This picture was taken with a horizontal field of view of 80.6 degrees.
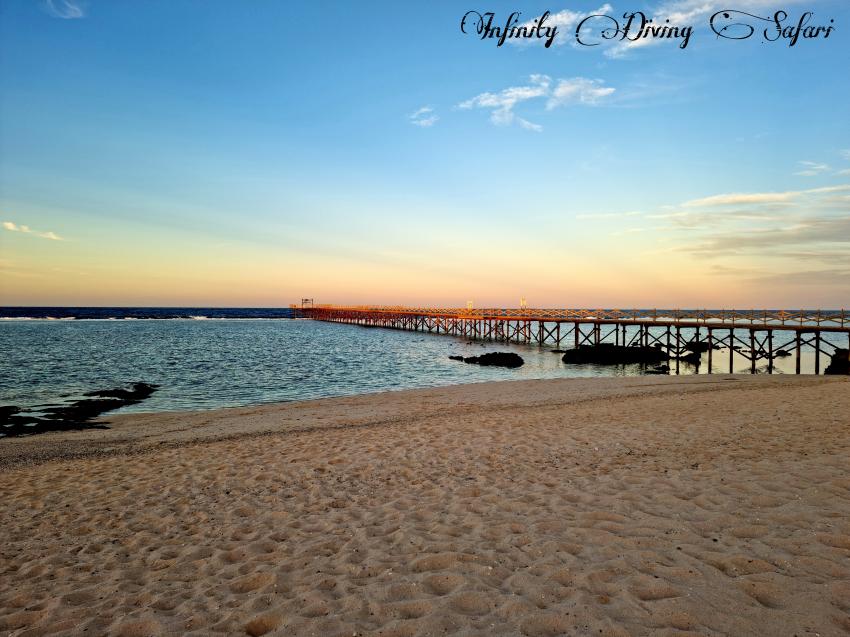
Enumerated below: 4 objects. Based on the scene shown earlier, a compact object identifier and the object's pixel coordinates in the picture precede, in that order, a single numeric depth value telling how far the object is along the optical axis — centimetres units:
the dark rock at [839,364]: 2621
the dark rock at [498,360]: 3466
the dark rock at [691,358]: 3678
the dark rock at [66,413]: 1512
